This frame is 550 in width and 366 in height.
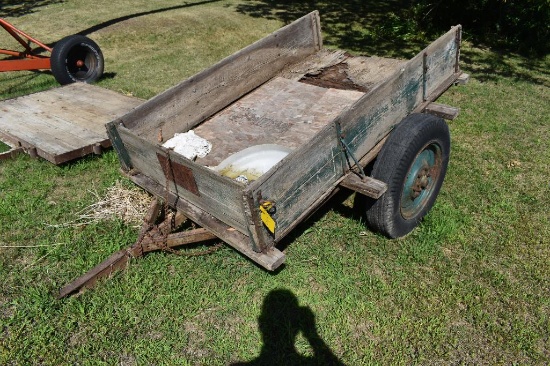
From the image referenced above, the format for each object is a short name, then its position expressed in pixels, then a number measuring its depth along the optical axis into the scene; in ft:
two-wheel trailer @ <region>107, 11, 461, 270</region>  9.14
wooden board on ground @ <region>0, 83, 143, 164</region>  15.88
